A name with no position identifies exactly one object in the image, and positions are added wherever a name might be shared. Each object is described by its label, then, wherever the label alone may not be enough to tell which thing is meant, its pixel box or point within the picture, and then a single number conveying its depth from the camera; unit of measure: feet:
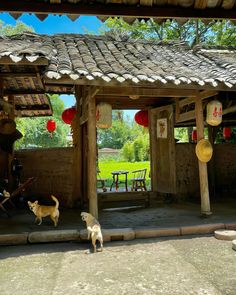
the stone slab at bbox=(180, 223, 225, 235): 20.65
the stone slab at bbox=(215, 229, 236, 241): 19.13
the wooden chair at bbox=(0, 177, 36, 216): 24.13
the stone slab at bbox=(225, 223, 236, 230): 21.29
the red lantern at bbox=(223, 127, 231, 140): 39.09
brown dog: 21.89
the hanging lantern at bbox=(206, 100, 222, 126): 23.38
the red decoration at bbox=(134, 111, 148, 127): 34.58
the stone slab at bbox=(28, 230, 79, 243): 19.34
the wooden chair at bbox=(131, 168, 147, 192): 43.57
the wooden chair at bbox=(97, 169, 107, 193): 44.22
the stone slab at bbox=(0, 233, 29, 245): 19.25
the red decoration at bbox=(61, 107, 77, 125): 31.19
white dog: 17.54
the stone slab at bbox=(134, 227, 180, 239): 20.13
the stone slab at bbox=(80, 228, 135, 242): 19.54
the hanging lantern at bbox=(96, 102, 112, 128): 22.22
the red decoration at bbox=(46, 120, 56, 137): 39.88
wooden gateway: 19.71
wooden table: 46.24
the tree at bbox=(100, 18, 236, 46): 62.64
